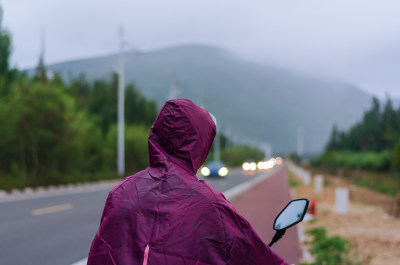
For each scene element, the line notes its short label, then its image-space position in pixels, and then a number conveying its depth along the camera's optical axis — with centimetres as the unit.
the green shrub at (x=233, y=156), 9988
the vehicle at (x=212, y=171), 4028
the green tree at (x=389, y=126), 4219
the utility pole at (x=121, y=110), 3794
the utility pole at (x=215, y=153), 8656
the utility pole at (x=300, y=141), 12900
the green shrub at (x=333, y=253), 709
